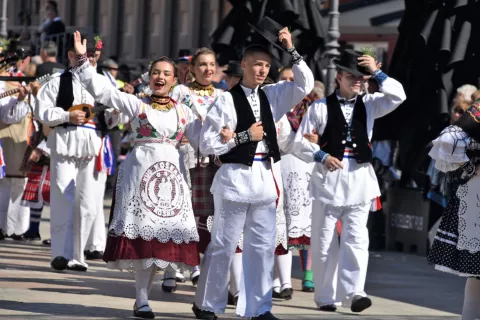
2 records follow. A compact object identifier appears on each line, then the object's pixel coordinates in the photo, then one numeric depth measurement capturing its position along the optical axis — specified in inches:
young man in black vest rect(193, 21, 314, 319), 775.1
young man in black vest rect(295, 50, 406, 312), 858.1
